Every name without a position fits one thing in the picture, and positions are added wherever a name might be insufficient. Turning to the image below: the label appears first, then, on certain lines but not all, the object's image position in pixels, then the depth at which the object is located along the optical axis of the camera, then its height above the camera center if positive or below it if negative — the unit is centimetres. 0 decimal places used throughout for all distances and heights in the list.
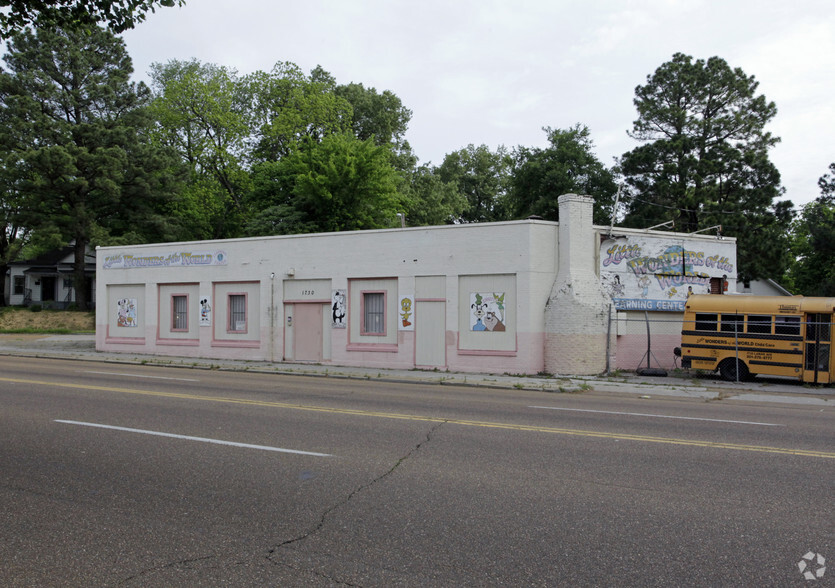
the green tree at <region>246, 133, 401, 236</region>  3183 +638
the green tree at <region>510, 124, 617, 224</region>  4706 +1040
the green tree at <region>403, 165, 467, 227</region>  4788 +903
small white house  5056 +265
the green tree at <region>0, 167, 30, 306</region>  3875 +626
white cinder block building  1964 +55
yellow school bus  1741 -58
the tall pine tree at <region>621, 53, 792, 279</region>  3778 +958
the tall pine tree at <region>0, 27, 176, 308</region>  3725 +1036
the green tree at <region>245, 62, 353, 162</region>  4541 +1511
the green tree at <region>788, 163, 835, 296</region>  3966 +502
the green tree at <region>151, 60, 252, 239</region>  4662 +1311
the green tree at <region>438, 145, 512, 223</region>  6275 +1358
